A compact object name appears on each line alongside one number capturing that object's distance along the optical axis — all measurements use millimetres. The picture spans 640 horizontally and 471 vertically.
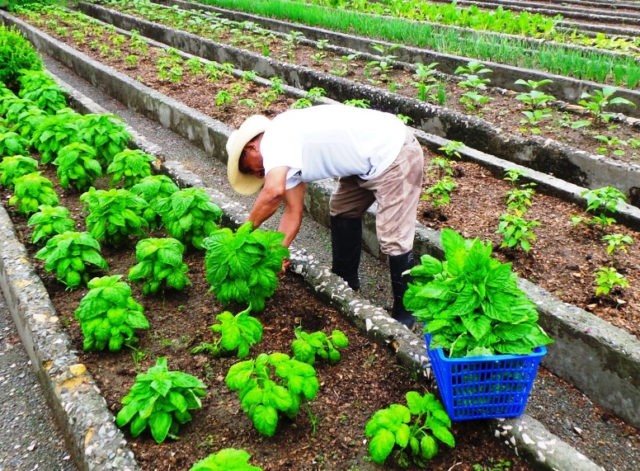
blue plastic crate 2213
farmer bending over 3086
